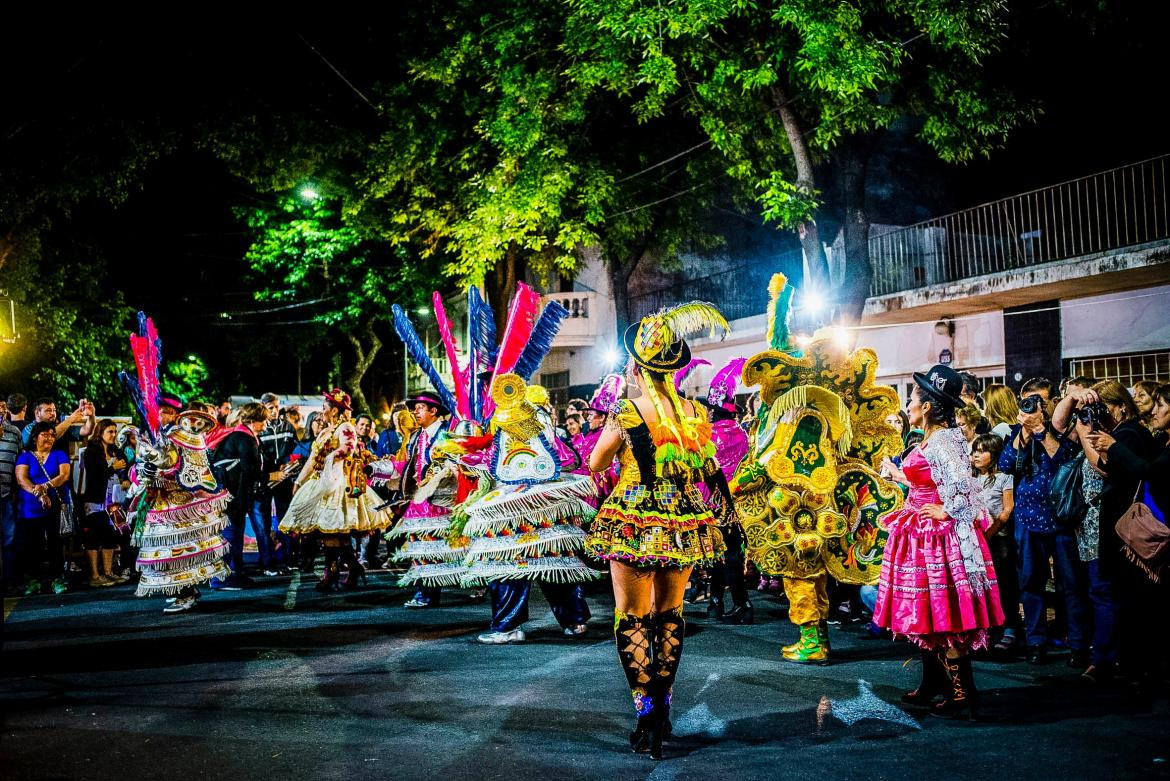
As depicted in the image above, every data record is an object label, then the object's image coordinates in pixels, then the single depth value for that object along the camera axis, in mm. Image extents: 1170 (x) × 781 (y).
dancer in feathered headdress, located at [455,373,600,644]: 7266
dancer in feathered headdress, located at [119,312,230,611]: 8945
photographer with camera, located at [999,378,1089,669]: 6582
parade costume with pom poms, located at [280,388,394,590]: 10391
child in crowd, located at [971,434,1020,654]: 6922
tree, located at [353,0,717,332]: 15719
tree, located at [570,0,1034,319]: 11797
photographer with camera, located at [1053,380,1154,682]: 5907
